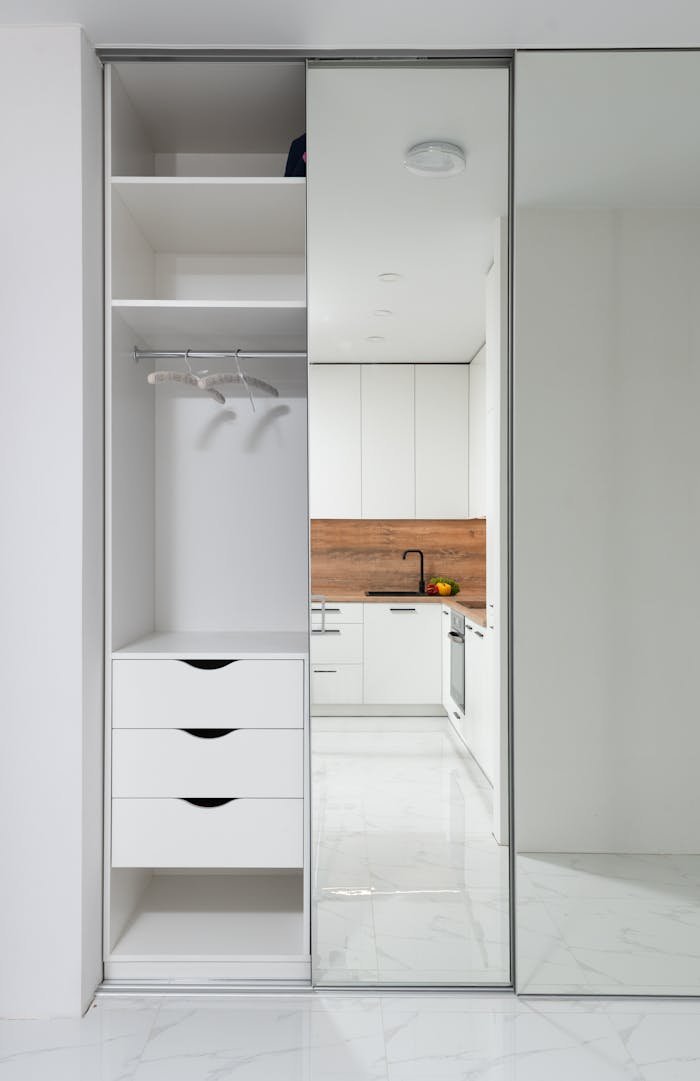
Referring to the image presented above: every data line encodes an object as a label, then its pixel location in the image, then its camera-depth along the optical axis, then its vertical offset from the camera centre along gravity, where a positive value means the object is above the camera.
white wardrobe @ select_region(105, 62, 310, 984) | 2.30 -0.03
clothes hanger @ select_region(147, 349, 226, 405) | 2.44 +0.44
